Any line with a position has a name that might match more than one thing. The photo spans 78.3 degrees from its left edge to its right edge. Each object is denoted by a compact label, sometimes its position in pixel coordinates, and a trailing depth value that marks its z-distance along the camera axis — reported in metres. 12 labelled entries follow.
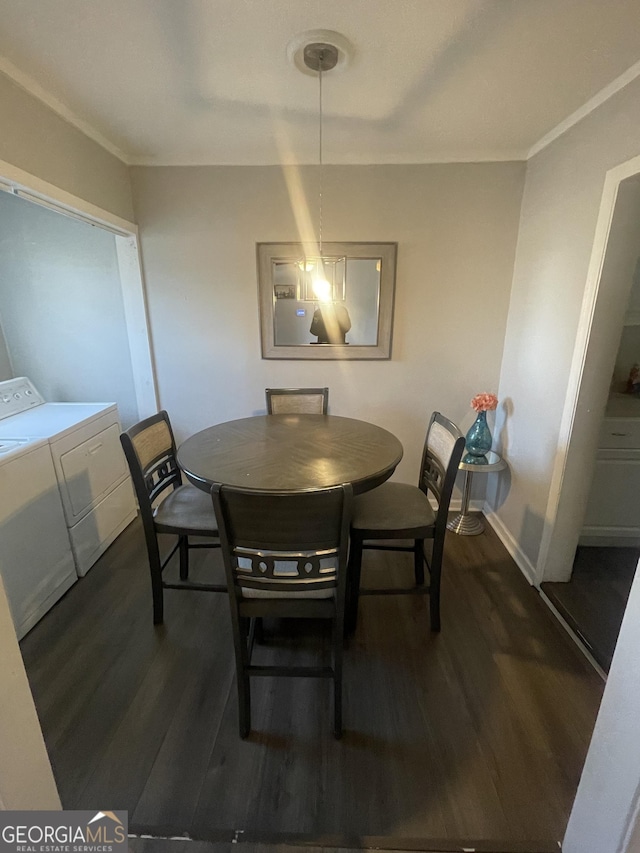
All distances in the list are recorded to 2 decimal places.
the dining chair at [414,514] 1.75
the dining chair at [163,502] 1.78
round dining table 1.58
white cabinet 2.21
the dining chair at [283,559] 1.16
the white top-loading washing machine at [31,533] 1.77
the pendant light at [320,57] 1.40
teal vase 2.57
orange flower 2.56
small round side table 2.52
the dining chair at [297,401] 2.56
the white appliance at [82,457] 2.15
